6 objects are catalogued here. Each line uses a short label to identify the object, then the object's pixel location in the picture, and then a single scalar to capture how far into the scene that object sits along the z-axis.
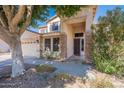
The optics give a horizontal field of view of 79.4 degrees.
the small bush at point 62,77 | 3.71
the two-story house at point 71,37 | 6.90
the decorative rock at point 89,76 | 3.91
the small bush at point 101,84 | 3.22
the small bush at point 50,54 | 8.28
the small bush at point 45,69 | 4.68
